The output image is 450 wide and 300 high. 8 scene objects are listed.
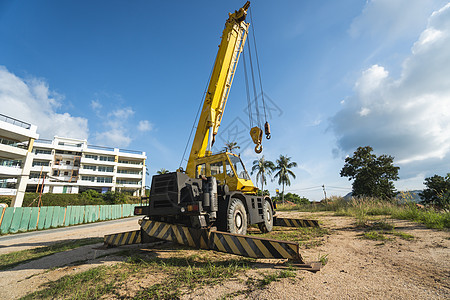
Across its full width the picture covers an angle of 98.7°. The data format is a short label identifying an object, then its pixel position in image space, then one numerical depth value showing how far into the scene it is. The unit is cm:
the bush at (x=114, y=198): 3738
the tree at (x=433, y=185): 2619
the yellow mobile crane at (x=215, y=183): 488
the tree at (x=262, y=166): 4578
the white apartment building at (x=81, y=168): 4441
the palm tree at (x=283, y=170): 4559
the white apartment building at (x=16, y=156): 2436
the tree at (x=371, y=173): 2789
